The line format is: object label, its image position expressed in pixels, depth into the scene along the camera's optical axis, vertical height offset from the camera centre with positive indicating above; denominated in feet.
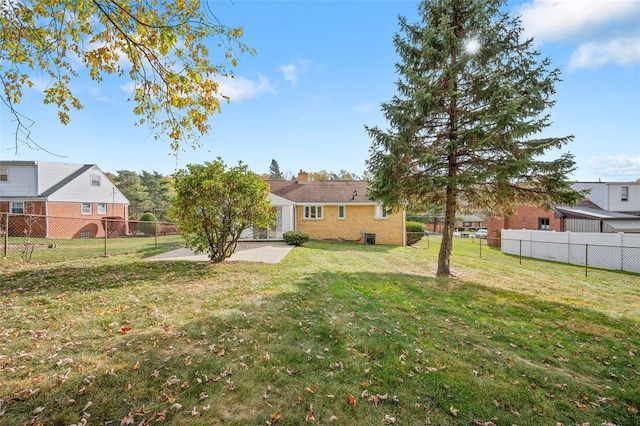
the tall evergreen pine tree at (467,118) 28.71 +9.74
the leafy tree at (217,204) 30.55 +0.50
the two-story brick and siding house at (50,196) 72.33 +3.38
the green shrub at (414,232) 74.13 -5.82
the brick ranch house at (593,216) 69.15 -1.64
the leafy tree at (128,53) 14.94 +8.77
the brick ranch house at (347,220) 71.05 -2.73
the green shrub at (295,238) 56.03 -5.65
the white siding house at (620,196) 97.25 +4.72
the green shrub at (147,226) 89.45 -5.71
